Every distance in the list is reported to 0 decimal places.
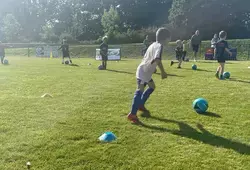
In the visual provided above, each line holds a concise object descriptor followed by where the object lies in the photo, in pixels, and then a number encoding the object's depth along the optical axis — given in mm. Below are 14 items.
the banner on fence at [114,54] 28859
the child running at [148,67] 5443
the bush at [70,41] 50978
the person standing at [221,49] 11484
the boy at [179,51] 16328
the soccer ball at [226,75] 12031
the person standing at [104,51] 16938
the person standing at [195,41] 20203
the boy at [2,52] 21527
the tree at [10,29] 67125
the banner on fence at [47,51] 34806
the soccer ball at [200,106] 6488
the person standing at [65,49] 21667
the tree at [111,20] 52728
